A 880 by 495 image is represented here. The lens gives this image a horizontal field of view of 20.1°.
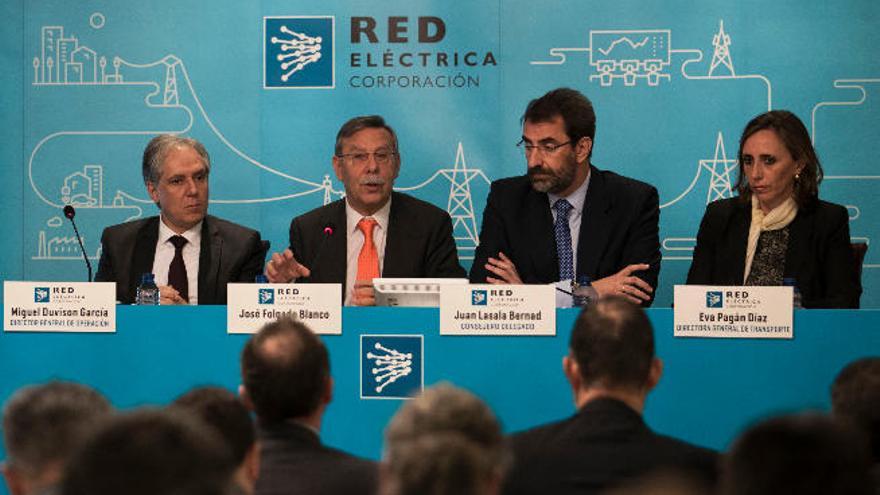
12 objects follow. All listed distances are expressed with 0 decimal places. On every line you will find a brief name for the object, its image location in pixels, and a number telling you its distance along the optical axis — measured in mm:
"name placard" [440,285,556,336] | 7806
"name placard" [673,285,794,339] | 7689
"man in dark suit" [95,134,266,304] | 9815
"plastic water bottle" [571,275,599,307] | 8504
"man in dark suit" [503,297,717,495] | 4811
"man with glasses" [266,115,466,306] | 10017
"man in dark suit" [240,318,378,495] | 4853
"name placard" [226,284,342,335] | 7926
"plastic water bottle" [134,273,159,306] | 8690
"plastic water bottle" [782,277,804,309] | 8201
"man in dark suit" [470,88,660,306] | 9691
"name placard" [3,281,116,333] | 8155
